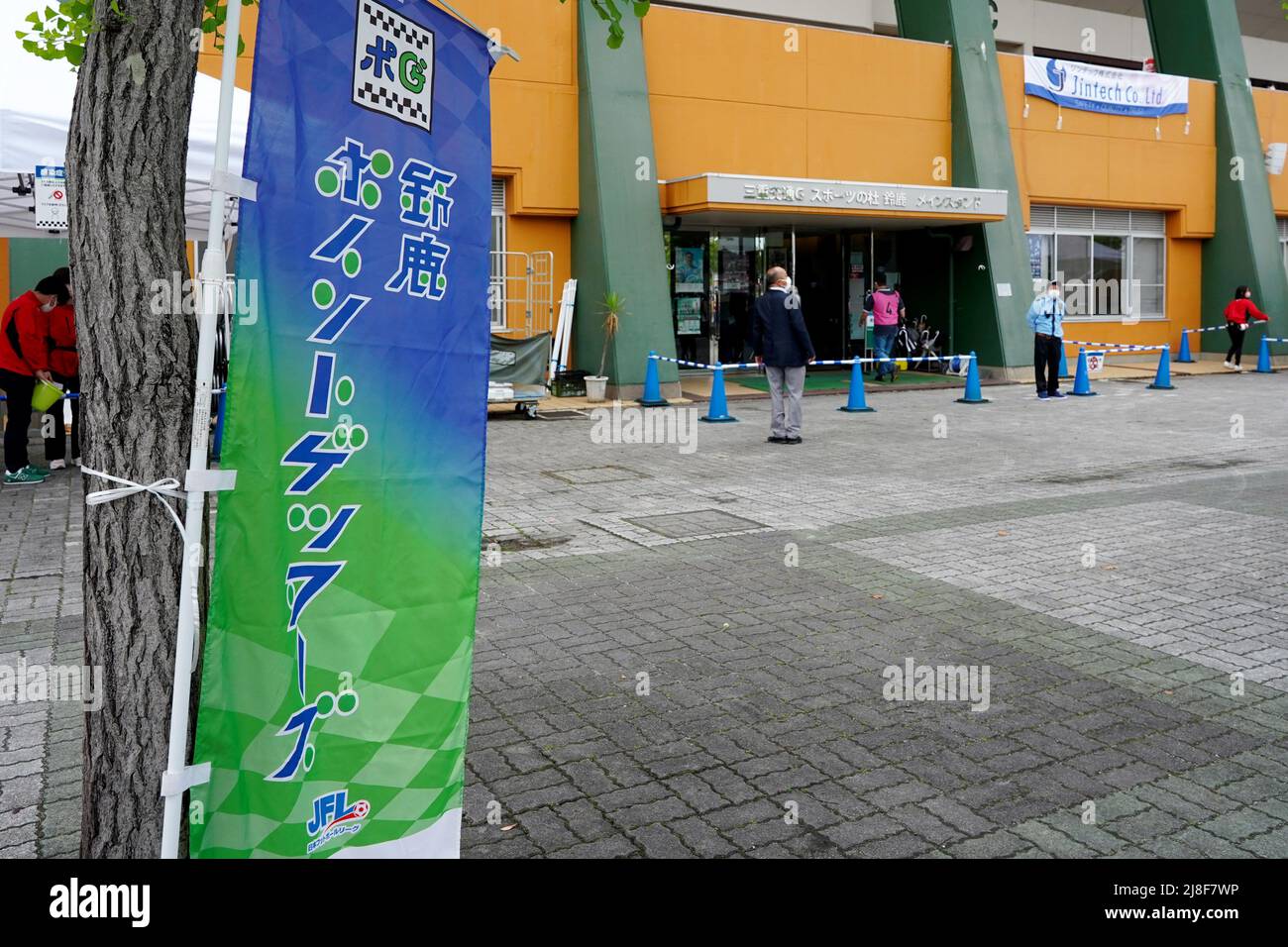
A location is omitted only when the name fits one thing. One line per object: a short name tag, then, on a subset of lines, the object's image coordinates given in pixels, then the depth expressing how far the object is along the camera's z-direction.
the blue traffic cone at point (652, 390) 18.81
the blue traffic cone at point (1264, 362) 25.72
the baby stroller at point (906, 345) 24.12
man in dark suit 14.44
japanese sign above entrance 20.09
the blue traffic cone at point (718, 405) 17.20
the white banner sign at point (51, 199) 10.65
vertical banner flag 2.86
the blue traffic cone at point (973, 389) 19.47
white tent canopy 10.10
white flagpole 2.72
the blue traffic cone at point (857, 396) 18.47
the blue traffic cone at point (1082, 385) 20.77
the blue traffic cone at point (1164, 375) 22.23
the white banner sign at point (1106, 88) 25.81
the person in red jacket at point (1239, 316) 25.39
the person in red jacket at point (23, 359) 11.66
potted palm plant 19.59
